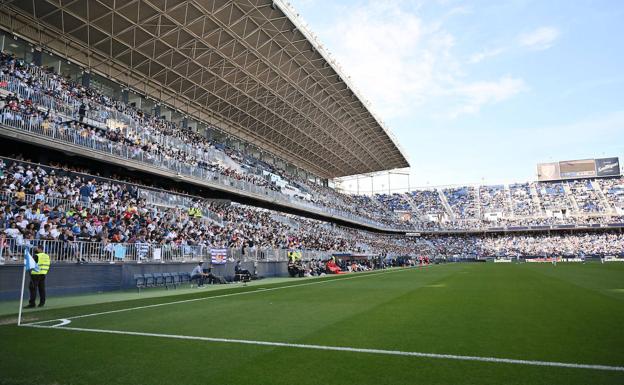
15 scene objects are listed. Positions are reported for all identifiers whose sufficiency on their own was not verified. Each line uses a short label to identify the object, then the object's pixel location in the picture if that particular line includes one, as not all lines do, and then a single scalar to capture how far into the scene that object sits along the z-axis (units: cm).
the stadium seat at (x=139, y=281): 1669
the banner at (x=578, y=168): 8512
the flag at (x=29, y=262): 995
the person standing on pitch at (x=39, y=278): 1170
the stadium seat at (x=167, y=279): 1859
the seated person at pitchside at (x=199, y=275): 1986
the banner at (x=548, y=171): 8738
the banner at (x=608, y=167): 8269
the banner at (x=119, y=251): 1759
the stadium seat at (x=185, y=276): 1990
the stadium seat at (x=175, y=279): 1888
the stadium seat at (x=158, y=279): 1808
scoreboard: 8331
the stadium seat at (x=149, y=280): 1745
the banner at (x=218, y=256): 2252
